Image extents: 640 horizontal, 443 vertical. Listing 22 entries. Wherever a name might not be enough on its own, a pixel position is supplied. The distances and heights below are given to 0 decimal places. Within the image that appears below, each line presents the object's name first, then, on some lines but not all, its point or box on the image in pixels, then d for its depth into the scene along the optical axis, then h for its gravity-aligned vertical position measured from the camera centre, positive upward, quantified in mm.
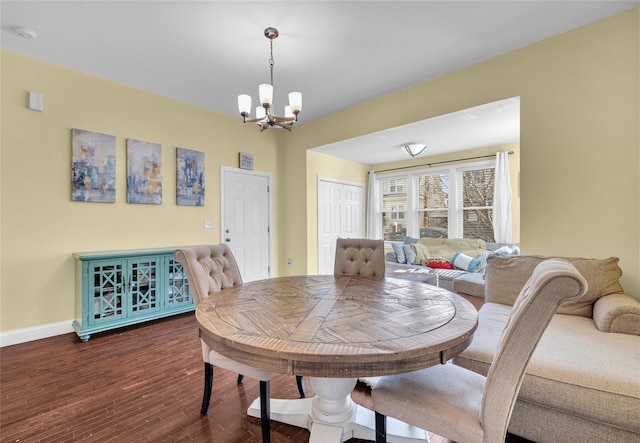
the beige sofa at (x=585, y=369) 1227 -709
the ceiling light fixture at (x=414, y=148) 4605 +1165
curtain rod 4971 +1103
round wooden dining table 946 -443
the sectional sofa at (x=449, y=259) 3838 -653
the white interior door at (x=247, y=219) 4262 +10
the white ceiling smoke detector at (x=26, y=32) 2348 +1568
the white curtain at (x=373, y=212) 6309 +166
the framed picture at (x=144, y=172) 3355 +575
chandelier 2162 +898
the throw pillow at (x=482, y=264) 4168 -656
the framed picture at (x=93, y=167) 2992 +576
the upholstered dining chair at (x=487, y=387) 881 -683
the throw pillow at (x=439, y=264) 4574 -724
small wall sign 4406 +918
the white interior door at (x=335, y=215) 5074 +92
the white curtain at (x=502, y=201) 4715 +304
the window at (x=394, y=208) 6133 +251
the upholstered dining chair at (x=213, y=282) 1406 -419
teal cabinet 2783 -738
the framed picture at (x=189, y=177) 3756 +570
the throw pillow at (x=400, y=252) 4870 -568
